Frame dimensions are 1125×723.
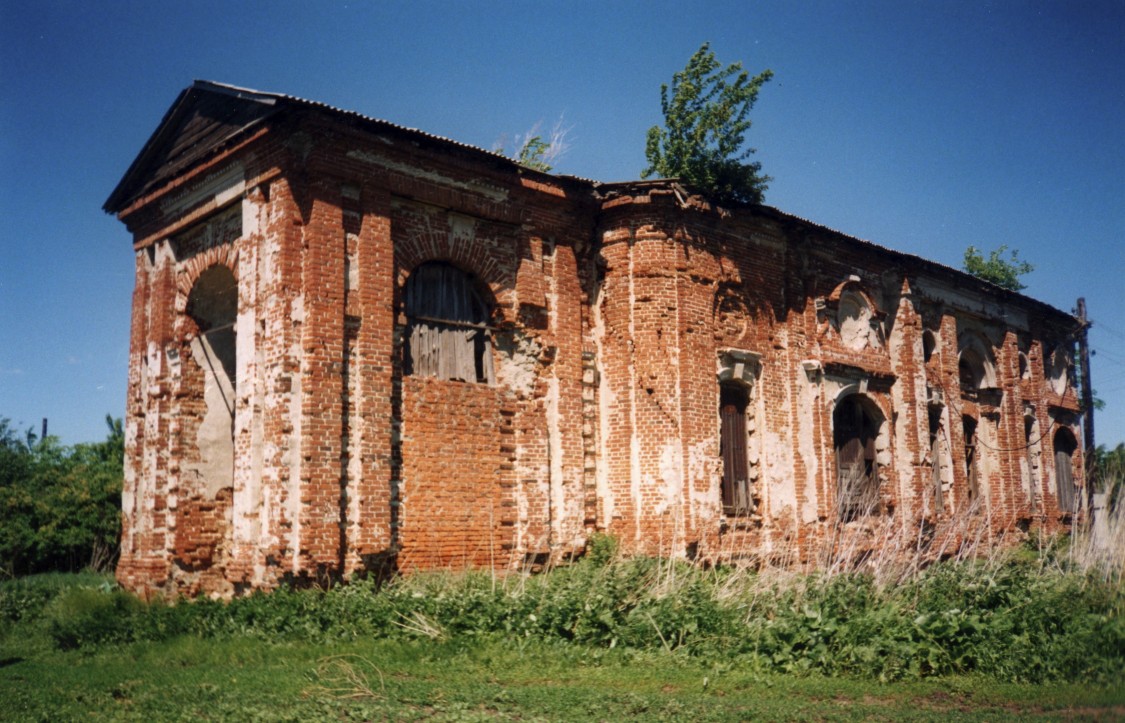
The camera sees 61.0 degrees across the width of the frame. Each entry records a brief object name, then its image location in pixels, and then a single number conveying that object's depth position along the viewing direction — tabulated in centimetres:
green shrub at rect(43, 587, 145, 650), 1152
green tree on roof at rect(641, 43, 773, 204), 1822
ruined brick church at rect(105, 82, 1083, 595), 1184
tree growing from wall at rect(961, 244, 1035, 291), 3072
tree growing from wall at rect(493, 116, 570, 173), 2322
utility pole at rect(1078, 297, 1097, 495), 2534
